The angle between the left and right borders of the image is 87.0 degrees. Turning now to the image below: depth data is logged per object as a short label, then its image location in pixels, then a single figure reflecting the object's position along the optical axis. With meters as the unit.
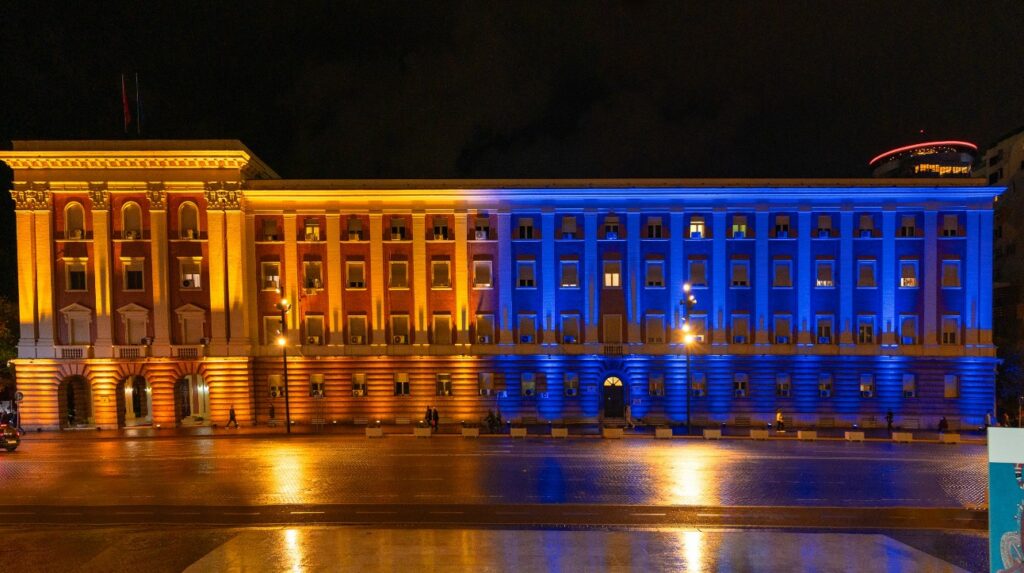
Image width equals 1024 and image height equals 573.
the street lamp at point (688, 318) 31.66
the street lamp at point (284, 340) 34.69
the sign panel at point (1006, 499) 7.87
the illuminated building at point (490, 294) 36.84
